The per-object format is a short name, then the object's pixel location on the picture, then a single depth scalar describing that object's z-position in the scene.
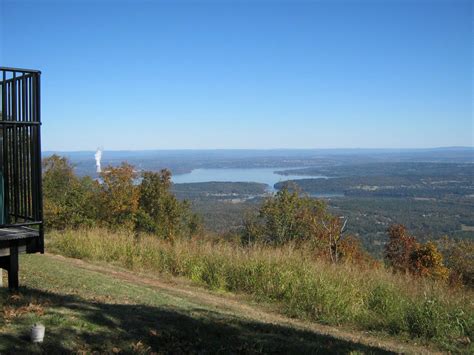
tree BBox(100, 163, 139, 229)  29.94
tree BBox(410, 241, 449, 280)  35.29
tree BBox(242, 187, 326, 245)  24.44
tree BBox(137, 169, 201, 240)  33.03
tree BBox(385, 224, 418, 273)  39.79
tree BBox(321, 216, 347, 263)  25.98
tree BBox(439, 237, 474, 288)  34.41
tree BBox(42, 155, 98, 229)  22.30
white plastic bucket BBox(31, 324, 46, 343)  3.64
